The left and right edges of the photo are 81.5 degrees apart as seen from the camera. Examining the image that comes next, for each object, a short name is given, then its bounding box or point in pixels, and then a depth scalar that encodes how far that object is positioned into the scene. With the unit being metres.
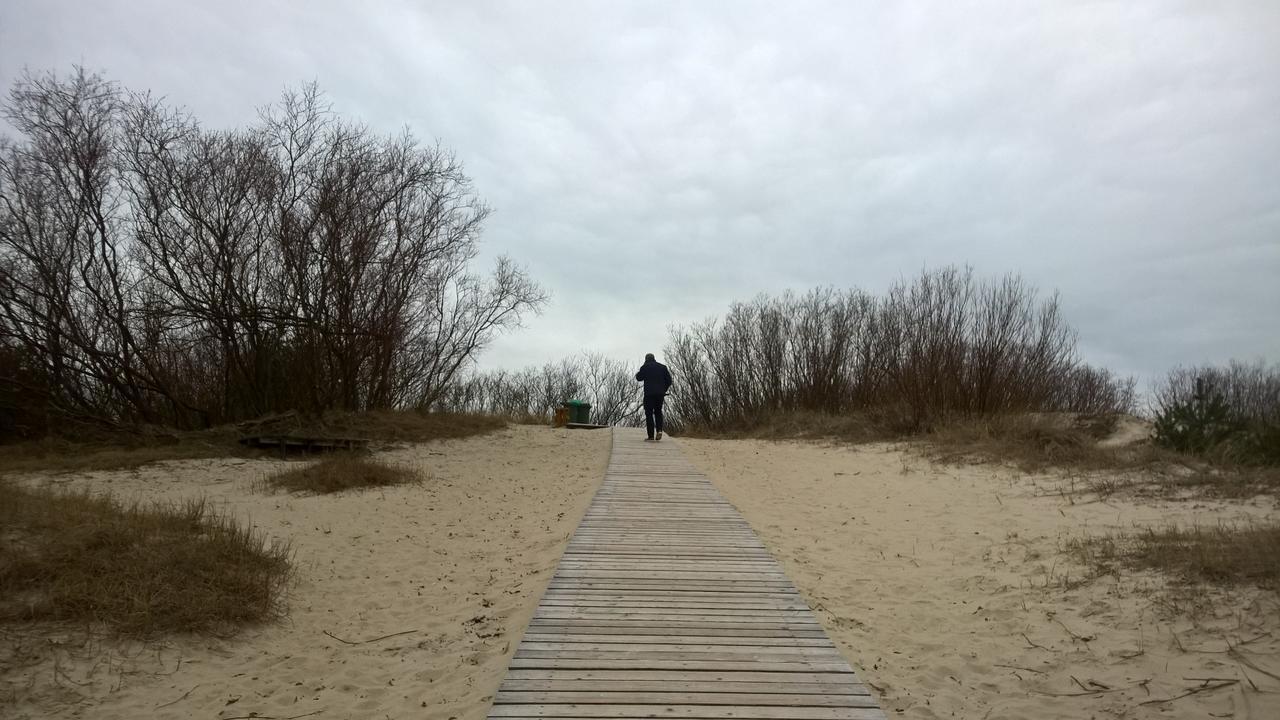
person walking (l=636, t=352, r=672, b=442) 15.34
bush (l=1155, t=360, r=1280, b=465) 9.38
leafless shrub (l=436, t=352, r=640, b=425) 43.53
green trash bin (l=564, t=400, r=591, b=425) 22.35
